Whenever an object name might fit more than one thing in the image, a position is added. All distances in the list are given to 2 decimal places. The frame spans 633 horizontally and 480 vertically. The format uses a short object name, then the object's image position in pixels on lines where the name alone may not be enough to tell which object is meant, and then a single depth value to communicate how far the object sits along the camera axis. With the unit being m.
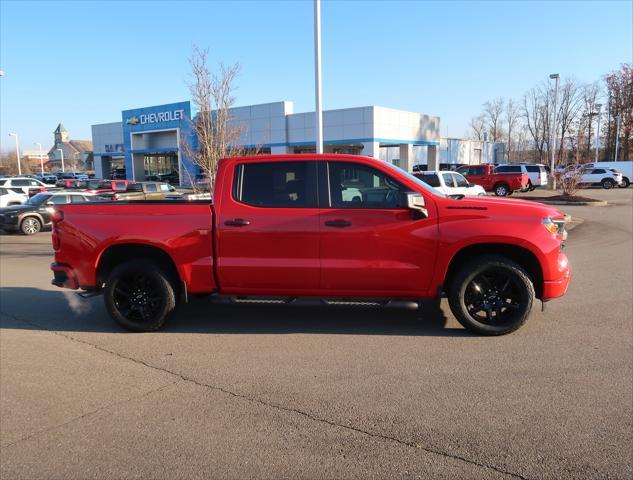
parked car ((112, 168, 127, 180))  58.48
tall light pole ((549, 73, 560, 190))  31.02
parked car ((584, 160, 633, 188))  42.16
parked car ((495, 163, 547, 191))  32.68
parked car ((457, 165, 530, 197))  28.81
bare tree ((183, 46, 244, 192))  11.91
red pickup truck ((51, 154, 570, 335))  5.12
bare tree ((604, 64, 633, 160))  59.97
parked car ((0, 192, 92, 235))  16.39
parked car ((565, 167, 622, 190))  38.56
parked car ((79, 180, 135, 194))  27.42
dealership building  38.97
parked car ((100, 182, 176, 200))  21.03
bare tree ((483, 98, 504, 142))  94.06
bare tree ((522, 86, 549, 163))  81.44
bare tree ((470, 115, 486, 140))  96.58
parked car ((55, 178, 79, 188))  35.84
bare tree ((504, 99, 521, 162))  90.38
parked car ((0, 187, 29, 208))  23.16
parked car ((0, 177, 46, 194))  26.81
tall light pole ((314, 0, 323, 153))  11.95
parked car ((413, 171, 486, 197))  18.88
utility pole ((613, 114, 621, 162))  57.06
